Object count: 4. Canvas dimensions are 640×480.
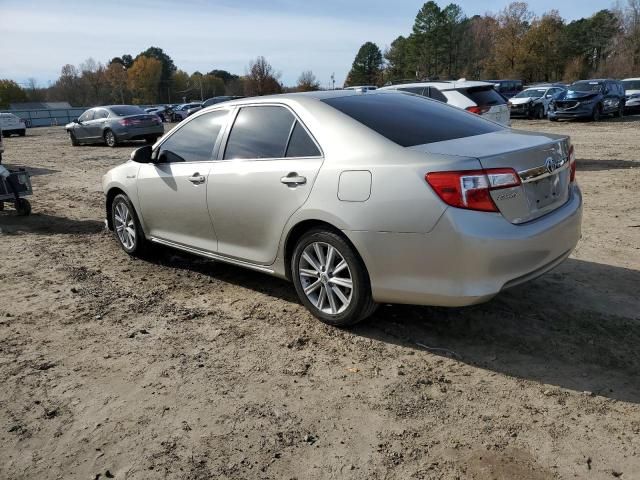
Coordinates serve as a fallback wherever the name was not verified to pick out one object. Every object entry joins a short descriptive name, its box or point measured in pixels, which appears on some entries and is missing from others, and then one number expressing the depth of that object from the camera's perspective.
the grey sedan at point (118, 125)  19.17
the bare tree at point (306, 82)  83.20
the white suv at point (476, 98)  10.89
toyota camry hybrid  3.19
